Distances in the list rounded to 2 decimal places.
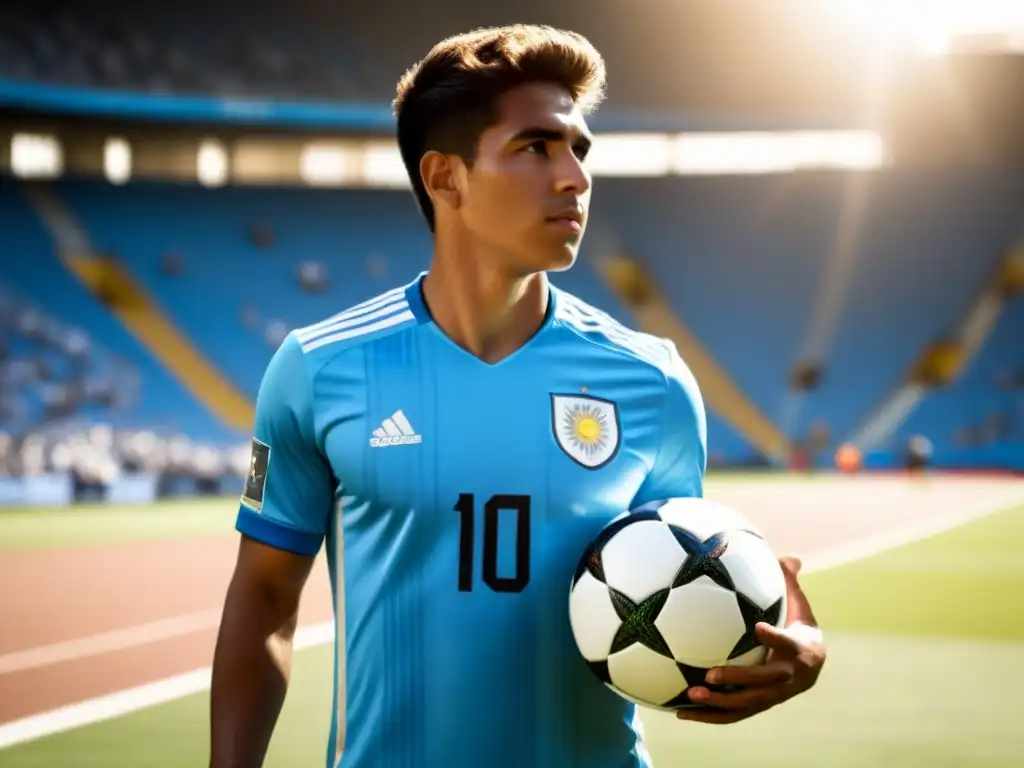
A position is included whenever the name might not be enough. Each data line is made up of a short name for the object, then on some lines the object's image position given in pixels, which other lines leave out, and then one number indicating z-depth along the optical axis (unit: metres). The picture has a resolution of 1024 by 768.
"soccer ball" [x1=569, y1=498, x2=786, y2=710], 2.54
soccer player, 2.55
